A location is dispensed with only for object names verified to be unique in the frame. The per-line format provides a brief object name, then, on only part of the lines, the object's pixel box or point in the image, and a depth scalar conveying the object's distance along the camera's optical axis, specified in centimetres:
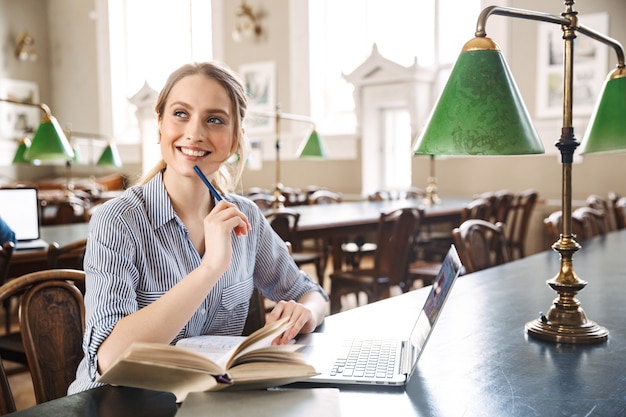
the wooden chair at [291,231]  359
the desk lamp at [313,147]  608
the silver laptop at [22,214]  328
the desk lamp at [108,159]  826
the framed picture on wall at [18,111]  1309
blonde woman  131
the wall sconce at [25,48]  1333
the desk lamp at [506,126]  127
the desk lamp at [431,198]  637
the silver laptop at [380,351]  121
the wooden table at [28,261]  303
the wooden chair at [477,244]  260
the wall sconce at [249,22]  1044
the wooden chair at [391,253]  396
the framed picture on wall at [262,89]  1034
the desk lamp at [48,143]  455
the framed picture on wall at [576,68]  732
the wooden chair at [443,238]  498
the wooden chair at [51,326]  155
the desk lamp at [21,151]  744
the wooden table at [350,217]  448
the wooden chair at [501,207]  555
